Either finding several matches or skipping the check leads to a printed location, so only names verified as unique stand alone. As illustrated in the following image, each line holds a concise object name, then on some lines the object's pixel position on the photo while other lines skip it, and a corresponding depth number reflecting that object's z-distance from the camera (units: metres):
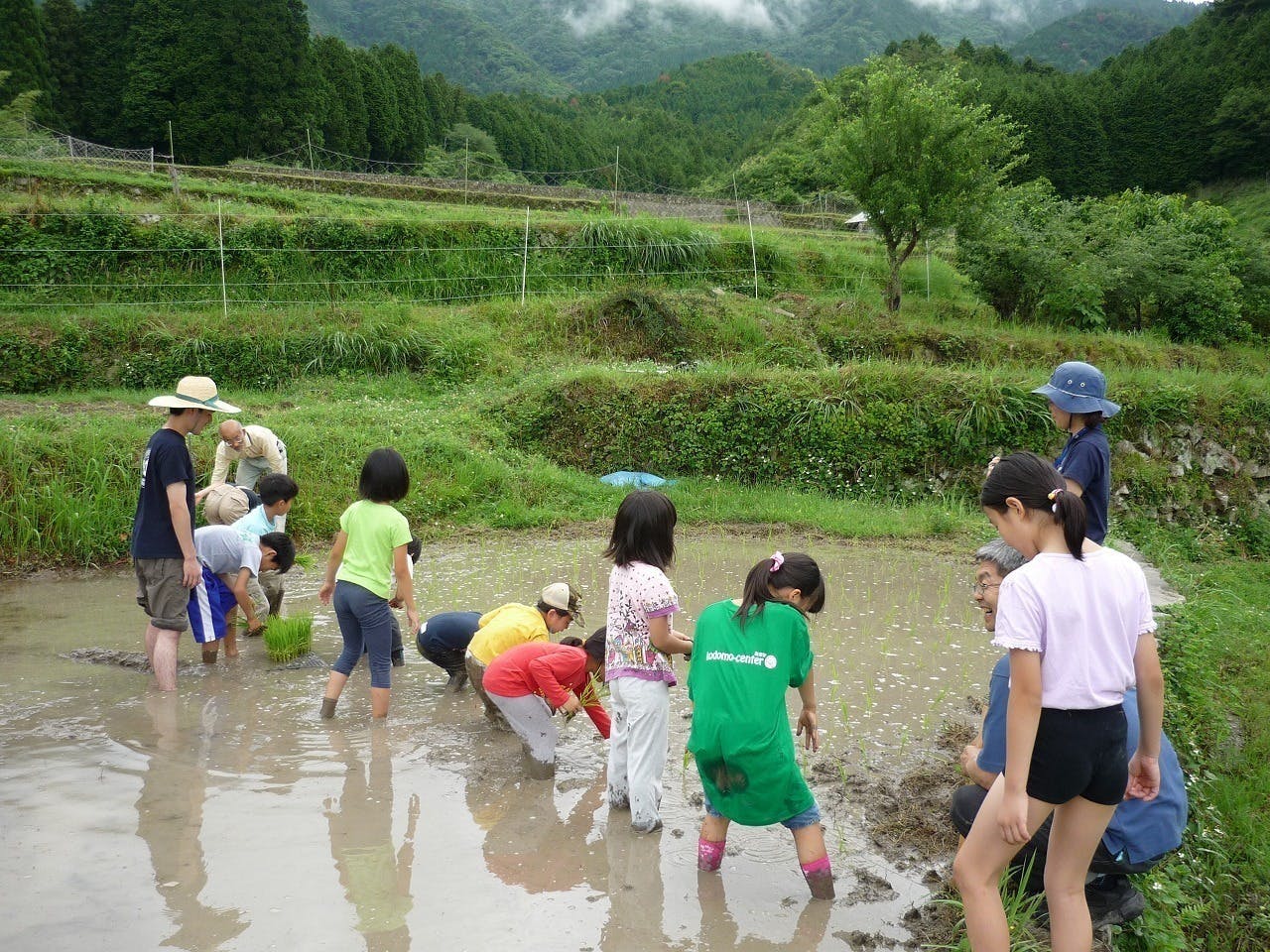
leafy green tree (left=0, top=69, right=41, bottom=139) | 23.86
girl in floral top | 4.13
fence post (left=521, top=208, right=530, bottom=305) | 18.70
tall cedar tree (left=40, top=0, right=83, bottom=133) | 38.62
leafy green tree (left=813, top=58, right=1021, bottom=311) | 19.41
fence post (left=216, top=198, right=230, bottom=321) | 15.61
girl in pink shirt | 2.75
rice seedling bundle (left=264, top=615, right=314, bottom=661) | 6.38
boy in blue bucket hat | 4.79
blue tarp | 11.73
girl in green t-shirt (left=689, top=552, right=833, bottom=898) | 3.64
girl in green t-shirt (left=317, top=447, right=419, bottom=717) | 5.30
